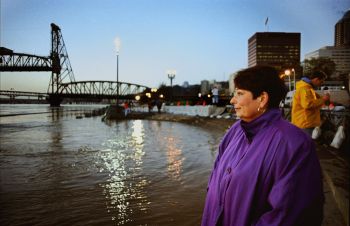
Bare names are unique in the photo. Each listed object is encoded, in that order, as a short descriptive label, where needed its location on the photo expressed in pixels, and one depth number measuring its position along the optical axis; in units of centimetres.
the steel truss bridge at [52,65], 9106
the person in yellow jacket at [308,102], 476
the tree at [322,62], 6370
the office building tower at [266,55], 19950
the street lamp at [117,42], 2977
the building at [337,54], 16038
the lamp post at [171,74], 3975
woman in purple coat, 162
